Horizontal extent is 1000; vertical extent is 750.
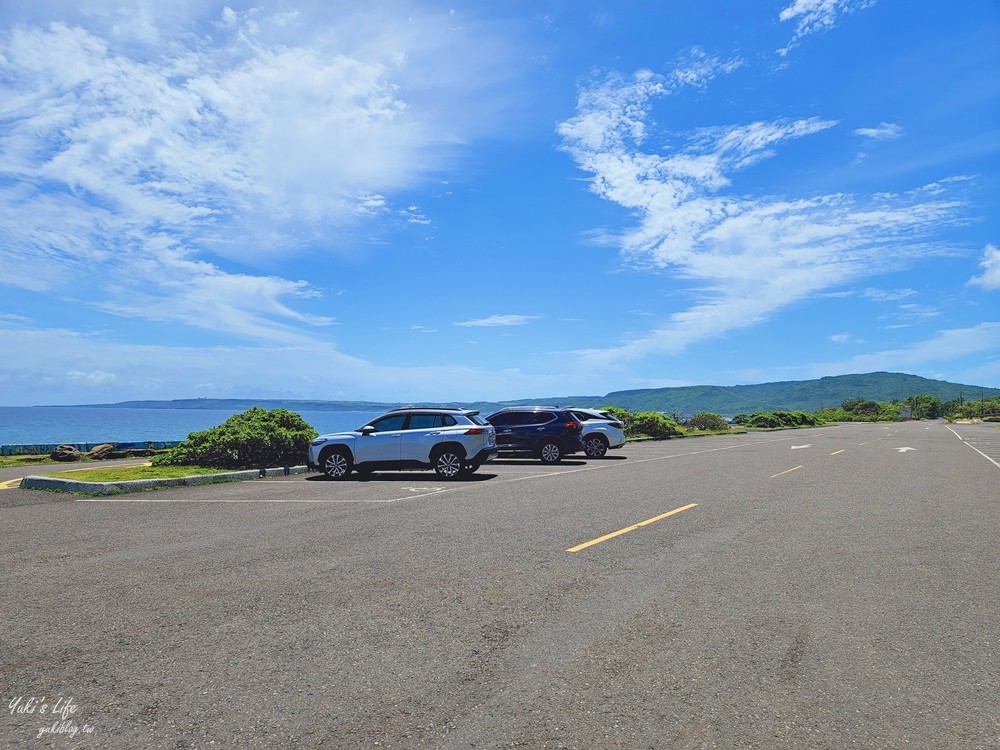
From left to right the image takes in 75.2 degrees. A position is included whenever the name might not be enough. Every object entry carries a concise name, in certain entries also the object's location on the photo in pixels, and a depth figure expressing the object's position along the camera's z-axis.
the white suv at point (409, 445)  15.91
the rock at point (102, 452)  23.66
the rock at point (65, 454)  23.19
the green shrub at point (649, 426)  39.44
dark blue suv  21.69
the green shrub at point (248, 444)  17.05
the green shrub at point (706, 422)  53.71
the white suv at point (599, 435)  24.06
